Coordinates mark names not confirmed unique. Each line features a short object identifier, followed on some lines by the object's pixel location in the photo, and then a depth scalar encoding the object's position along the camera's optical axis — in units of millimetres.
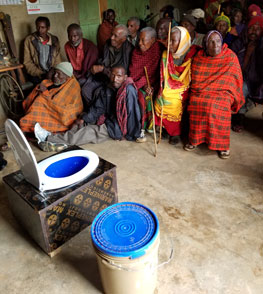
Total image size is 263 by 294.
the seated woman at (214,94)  2824
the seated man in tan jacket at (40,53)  3811
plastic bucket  1248
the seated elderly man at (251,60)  3418
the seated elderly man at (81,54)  3816
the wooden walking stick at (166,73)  3029
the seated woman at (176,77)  3027
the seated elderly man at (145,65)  3236
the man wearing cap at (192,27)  3727
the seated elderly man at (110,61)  3479
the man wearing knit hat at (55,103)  3258
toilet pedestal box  1684
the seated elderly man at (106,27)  4625
